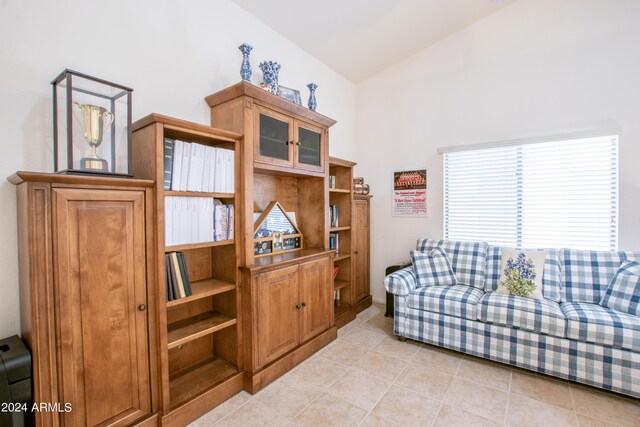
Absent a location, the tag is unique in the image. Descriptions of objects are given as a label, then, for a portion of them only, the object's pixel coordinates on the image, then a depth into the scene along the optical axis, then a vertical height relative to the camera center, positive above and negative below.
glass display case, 1.45 +0.47
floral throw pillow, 2.61 -0.61
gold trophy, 1.46 +0.42
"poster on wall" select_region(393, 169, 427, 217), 3.71 +0.22
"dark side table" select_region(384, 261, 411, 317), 3.43 -1.03
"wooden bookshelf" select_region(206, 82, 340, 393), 2.09 -0.17
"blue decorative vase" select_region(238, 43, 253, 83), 2.15 +1.09
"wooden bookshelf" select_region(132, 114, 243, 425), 1.66 -0.71
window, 2.77 +0.16
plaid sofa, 2.03 -0.89
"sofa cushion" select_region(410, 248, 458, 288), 3.00 -0.64
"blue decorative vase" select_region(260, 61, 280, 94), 2.37 +1.11
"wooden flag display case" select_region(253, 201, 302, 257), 2.47 -0.21
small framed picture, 2.54 +1.04
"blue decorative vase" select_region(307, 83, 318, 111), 2.79 +1.09
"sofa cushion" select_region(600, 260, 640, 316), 2.19 -0.65
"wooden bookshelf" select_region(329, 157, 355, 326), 3.45 -0.27
